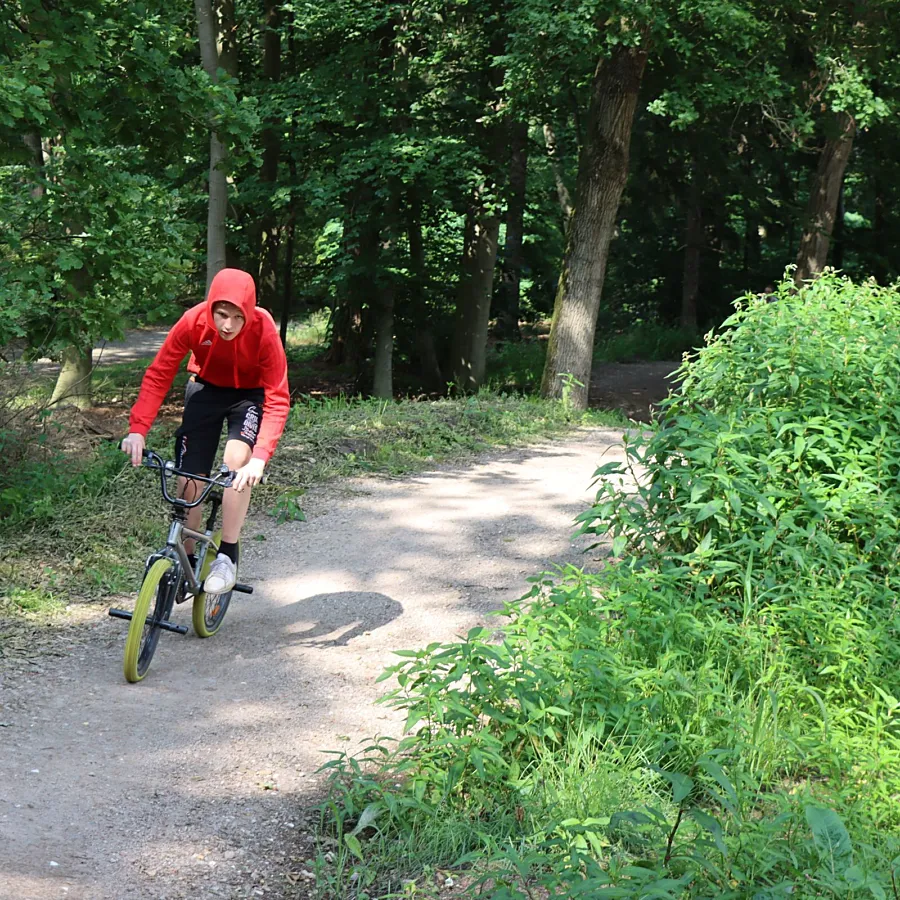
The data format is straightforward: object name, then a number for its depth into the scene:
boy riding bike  5.37
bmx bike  5.23
